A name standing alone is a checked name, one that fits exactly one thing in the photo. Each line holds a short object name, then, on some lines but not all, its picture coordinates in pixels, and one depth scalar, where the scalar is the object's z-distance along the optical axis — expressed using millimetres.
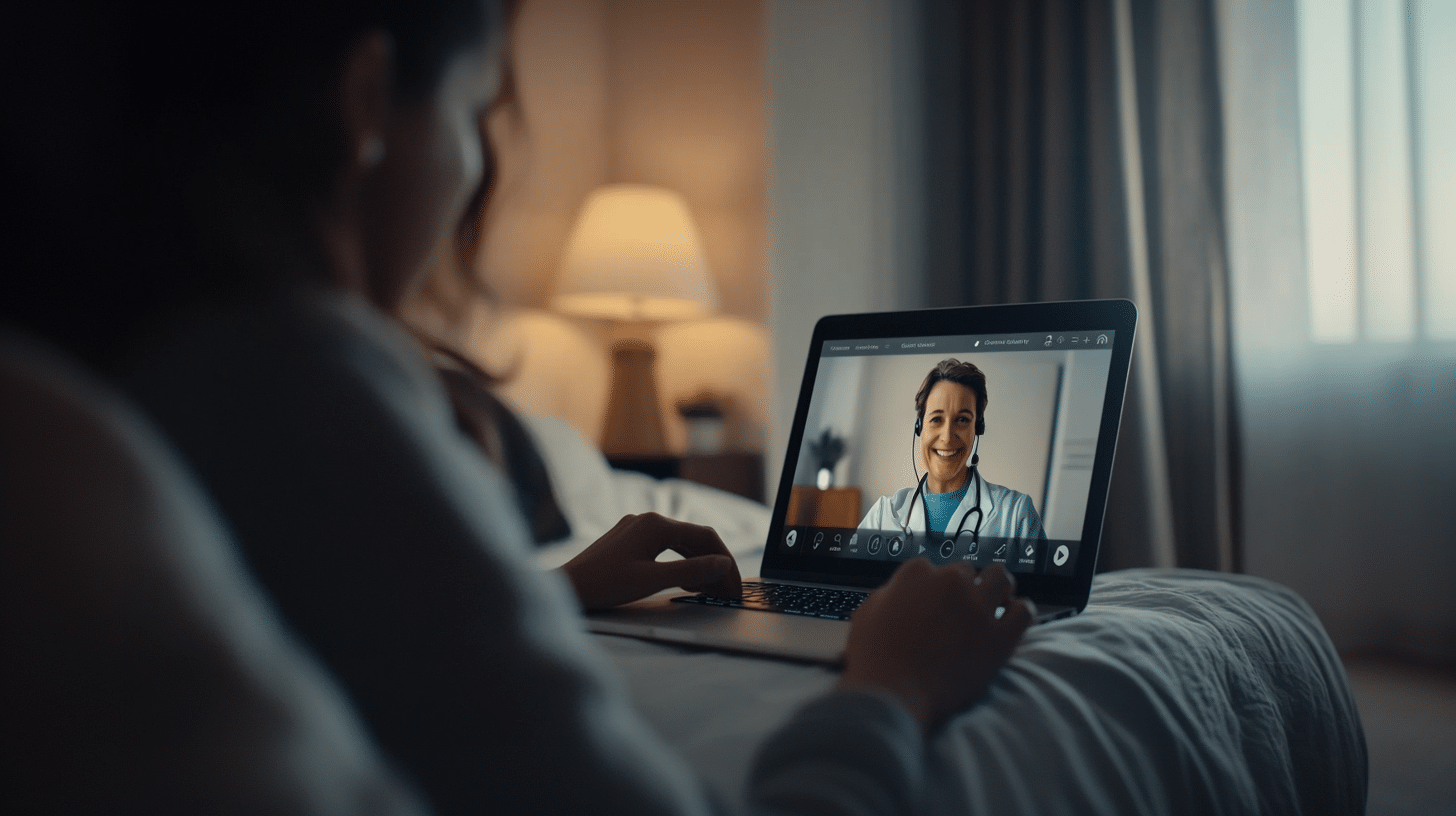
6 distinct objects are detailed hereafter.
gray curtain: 2379
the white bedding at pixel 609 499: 1576
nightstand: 2785
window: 2088
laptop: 780
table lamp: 2863
